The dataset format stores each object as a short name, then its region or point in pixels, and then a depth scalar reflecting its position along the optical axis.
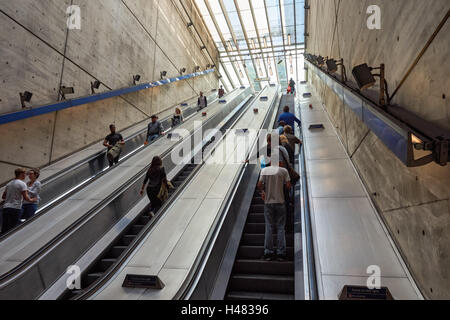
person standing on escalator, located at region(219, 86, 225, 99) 21.42
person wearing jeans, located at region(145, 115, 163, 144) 9.76
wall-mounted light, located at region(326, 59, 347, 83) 6.36
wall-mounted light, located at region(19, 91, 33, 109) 7.30
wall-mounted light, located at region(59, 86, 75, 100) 8.52
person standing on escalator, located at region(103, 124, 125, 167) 8.19
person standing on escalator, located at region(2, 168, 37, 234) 5.36
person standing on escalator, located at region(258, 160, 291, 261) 4.57
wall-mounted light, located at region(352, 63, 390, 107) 3.72
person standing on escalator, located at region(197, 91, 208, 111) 16.41
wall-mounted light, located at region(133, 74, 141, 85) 12.87
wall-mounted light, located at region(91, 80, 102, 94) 10.08
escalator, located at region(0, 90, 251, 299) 4.05
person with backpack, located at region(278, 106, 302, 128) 8.52
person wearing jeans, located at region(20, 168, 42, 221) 5.68
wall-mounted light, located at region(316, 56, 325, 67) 9.25
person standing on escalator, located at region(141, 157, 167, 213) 5.93
